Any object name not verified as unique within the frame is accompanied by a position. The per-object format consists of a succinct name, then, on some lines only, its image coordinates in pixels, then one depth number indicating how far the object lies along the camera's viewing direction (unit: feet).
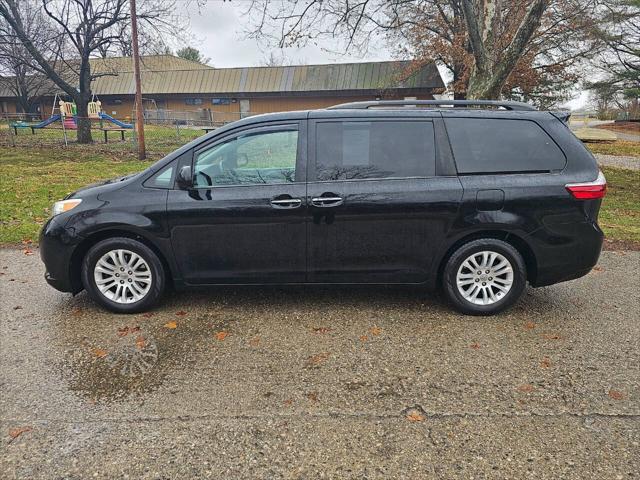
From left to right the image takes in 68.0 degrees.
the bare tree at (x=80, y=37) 63.98
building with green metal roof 119.24
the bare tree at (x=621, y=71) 107.84
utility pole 49.85
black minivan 13.34
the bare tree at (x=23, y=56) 66.49
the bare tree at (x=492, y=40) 31.50
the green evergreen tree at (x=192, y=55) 237.41
